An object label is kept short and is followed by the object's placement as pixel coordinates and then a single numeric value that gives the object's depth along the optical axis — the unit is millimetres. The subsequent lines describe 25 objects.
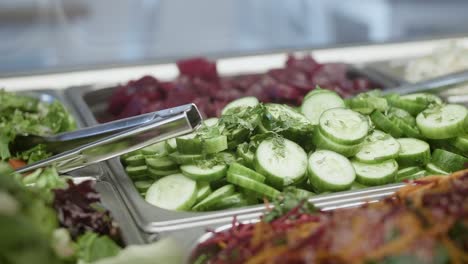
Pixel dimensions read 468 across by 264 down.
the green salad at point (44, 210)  500
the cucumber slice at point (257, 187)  678
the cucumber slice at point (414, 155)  740
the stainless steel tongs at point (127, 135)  671
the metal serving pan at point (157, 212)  655
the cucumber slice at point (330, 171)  688
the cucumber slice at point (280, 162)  688
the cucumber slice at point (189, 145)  710
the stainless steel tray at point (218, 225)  634
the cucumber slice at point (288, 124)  733
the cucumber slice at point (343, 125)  719
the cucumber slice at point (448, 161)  736
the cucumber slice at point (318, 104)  801
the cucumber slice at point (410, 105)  818
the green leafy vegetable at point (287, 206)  605
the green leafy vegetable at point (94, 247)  593
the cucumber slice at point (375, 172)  704
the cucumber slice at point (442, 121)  761
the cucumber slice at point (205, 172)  696
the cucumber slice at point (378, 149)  724
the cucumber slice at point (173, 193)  684
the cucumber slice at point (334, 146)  717
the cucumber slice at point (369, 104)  802
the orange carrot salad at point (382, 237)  506
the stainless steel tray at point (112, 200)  648
